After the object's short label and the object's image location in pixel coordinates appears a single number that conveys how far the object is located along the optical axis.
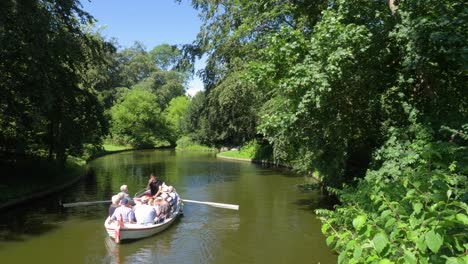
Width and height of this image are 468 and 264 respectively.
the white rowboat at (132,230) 12.20
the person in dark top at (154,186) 16.92
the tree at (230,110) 24.17
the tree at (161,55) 99.19
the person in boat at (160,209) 13.73
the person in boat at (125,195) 13.88
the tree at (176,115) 67.75
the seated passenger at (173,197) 15.63
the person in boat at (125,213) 12.70
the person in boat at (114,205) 13.27
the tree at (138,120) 62.06
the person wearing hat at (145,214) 13.00
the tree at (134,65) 83.22
